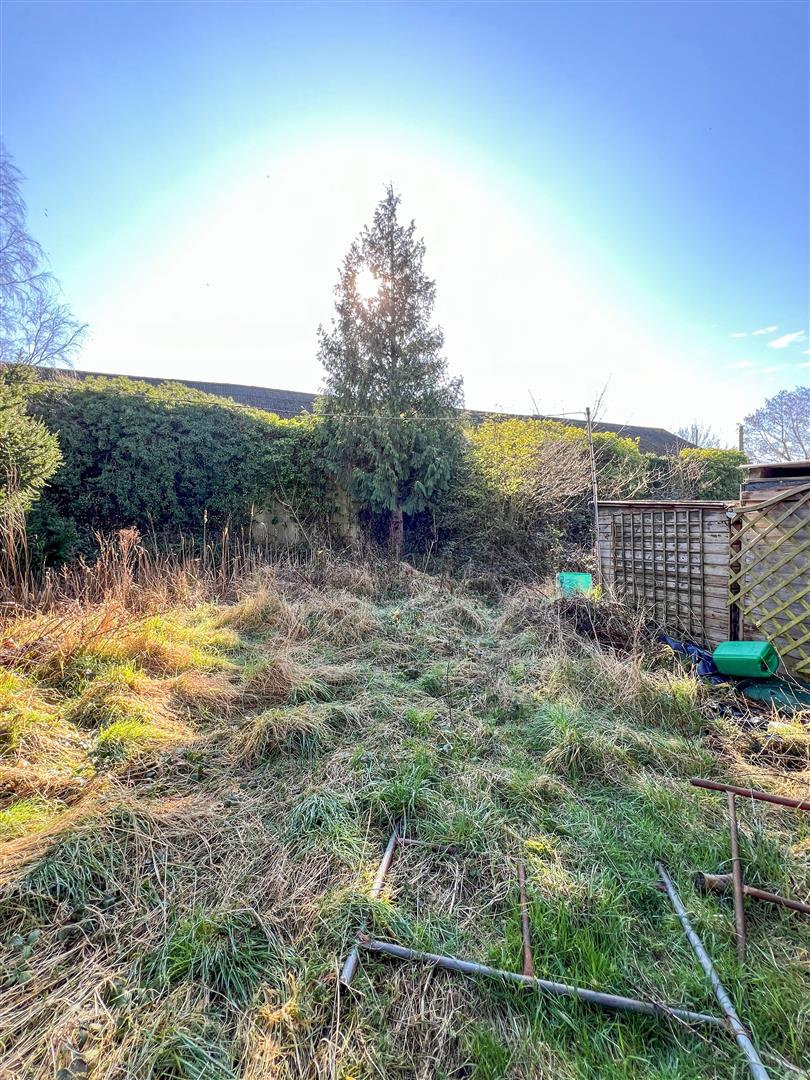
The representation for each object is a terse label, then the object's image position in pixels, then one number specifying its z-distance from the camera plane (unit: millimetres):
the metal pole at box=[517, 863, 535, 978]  1434
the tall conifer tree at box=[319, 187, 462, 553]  7605
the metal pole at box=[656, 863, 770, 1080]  1175
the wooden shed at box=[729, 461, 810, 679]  3611
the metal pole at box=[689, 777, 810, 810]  1659
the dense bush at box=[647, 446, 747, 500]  9617
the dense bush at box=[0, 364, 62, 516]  4176
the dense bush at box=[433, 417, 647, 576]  7742
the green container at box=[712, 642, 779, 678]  3635
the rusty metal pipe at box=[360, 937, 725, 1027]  1316
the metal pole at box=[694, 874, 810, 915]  1598
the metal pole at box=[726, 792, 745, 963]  1519
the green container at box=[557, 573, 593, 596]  5805
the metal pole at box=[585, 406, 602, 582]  5770
